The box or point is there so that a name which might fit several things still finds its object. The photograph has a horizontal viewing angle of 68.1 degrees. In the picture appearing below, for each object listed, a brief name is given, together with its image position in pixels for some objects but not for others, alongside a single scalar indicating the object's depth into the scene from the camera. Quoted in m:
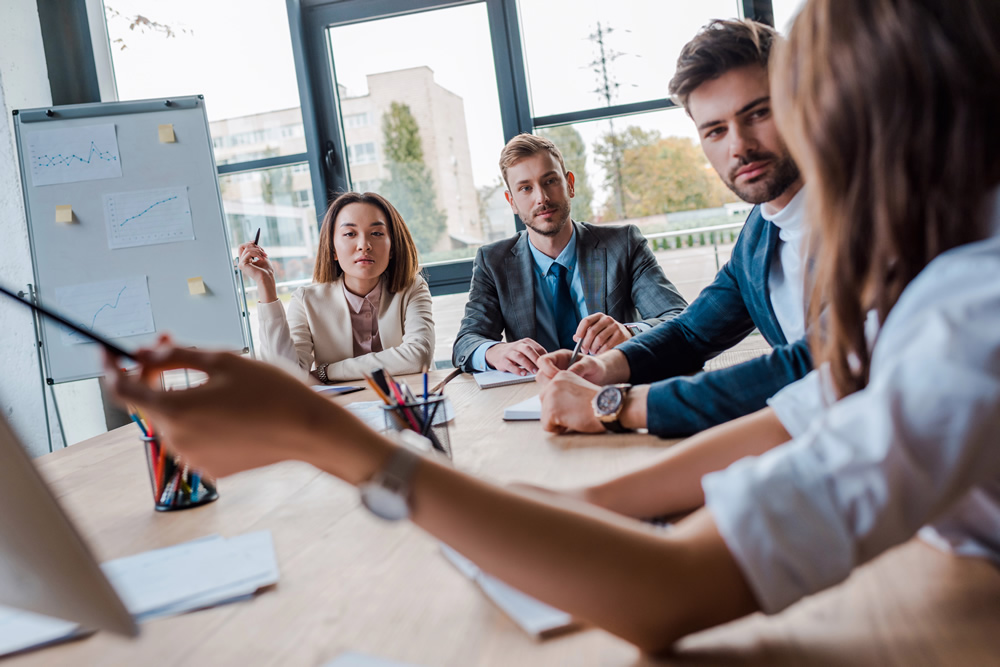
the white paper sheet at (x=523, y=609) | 0.56
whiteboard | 3.02
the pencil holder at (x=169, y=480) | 1.00
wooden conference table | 0.51
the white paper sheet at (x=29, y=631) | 0.63
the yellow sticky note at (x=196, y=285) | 3.09
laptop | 0.48
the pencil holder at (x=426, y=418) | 1.06
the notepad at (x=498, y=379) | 1.87
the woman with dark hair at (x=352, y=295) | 2.62
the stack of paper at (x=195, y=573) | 0.69
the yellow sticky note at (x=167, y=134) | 3.11
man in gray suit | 2.63
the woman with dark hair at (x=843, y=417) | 0.46
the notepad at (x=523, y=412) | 1.38
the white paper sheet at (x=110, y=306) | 3.02
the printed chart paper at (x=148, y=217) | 3.05
